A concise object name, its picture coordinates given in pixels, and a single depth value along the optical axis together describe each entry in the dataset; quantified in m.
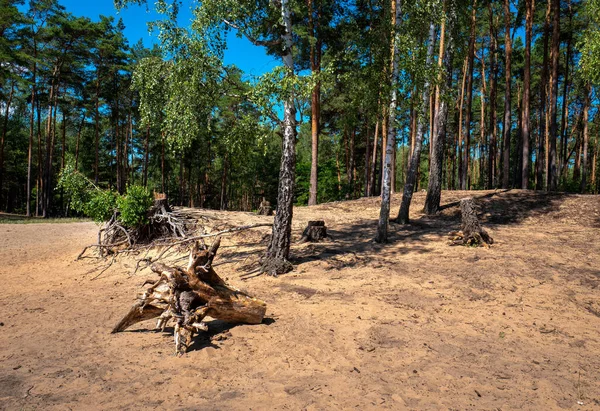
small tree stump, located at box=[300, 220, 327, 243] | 10.24
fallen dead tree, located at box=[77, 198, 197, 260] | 11.03
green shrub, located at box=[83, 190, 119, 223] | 11.30
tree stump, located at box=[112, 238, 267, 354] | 4.62
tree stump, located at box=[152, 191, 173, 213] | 11.42
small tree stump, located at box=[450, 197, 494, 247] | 9.11
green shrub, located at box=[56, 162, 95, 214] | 11.15
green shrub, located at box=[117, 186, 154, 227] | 10.70
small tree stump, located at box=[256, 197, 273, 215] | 15.61
